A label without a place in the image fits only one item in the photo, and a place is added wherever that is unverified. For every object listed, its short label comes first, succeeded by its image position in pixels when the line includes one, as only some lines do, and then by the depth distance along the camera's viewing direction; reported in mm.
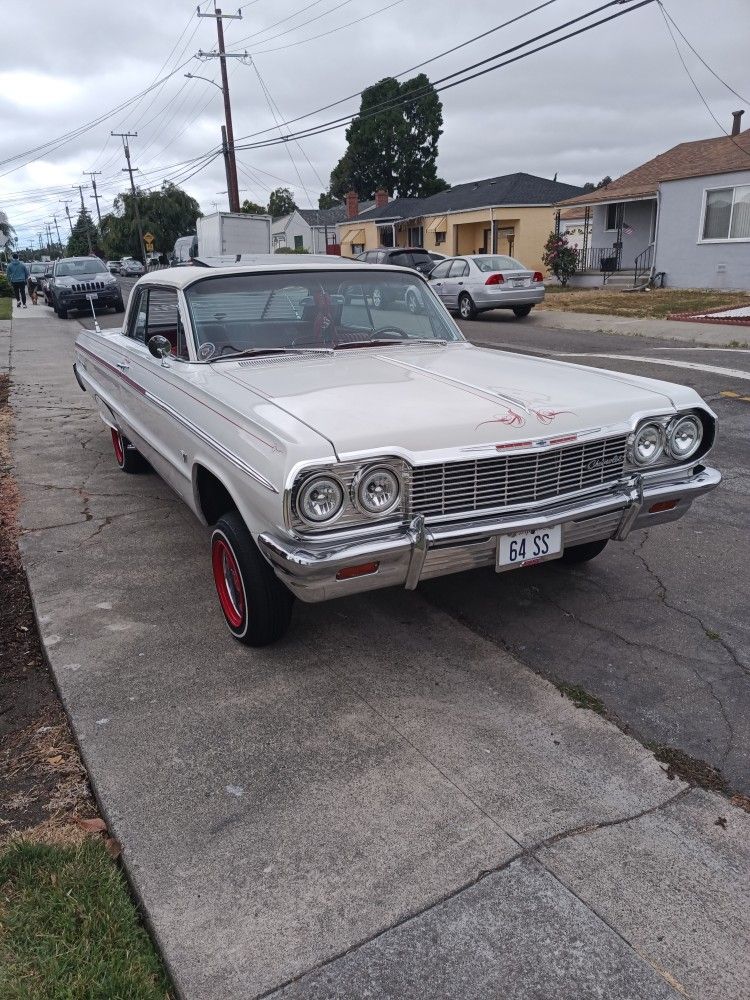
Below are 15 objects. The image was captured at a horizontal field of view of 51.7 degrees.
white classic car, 2895
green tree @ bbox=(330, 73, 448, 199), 63469
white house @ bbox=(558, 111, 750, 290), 20375
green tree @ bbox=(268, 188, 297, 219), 76875
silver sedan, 16922
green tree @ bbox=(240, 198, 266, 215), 69500
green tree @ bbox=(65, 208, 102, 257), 96812
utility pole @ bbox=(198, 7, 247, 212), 30438
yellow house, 33812
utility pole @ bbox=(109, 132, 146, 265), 58816
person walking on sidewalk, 25312
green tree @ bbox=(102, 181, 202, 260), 61781
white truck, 25000
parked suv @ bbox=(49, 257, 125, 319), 20484
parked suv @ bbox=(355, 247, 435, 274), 19219
